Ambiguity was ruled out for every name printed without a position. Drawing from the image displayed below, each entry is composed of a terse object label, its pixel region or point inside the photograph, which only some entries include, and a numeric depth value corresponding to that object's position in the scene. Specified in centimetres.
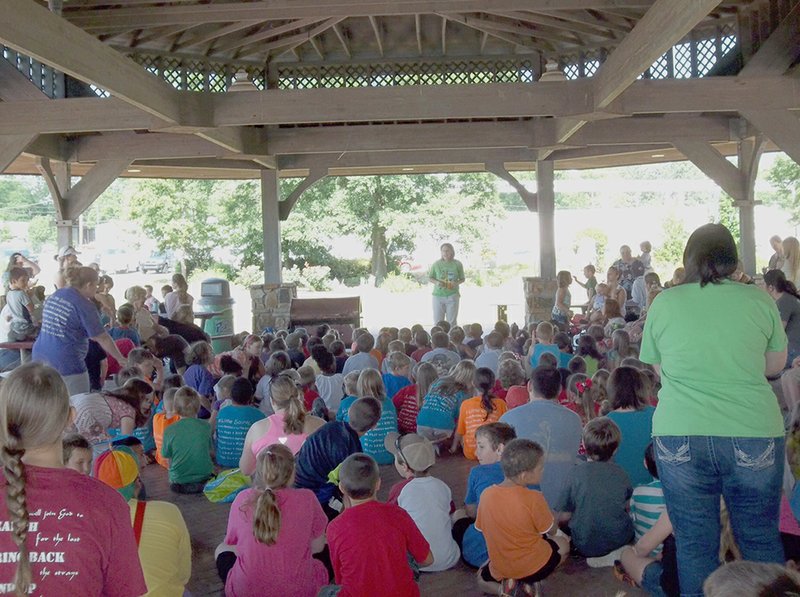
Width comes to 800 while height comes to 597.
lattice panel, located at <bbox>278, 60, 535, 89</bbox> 1073
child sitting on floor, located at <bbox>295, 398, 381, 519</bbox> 441
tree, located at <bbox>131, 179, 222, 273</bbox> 3147
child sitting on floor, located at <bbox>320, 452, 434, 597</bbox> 319
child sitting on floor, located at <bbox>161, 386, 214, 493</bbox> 553
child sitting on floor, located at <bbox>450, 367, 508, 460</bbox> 560
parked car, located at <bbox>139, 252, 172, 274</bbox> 3594
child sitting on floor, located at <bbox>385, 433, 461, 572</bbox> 399
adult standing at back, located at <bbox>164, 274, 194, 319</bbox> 1070
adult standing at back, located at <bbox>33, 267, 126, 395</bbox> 536
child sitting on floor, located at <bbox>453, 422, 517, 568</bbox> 406
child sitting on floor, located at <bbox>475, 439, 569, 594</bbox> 353
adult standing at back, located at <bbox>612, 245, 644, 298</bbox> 1218
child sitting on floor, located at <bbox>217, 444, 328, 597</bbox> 340
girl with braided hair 172
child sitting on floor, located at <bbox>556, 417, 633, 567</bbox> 395
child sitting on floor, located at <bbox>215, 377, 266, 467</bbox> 567
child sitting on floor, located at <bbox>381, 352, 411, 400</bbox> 665
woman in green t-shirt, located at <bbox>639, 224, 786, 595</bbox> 256
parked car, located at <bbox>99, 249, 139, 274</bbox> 3762
